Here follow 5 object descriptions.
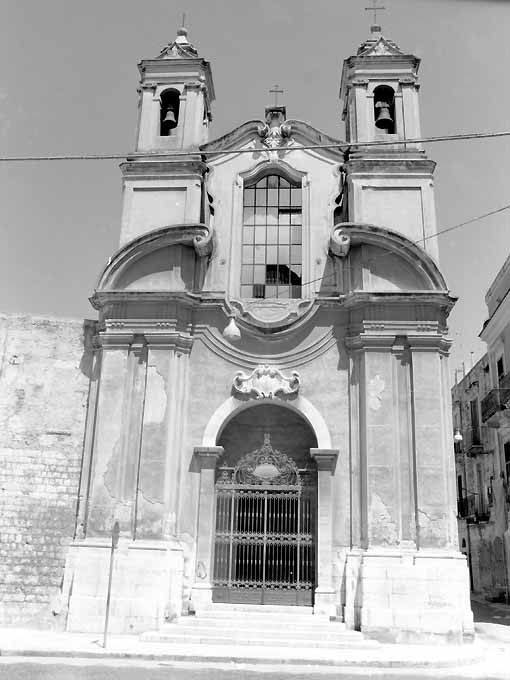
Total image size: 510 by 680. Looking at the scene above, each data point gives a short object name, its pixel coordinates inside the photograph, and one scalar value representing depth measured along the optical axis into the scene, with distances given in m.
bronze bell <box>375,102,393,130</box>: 17.02
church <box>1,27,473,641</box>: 13.18
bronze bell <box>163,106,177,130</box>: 17.19
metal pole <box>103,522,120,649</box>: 11.34
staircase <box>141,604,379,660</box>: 11.48
